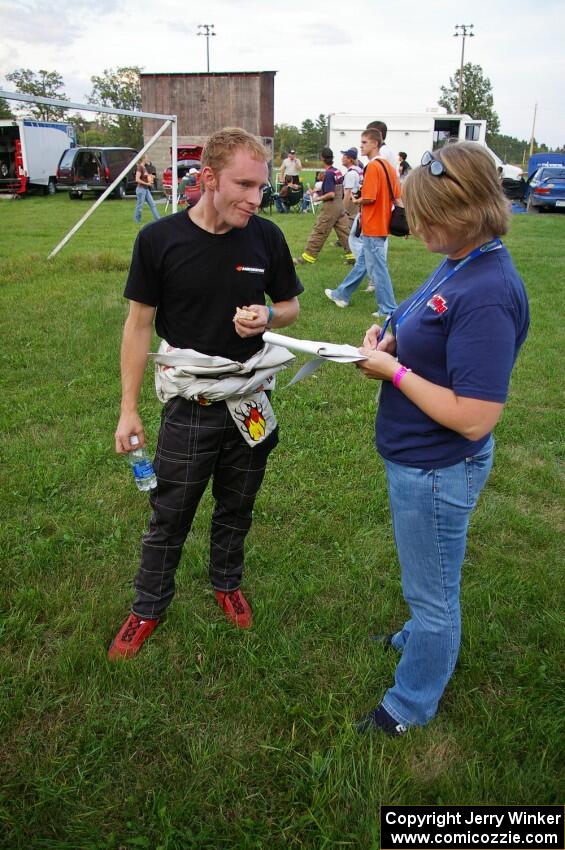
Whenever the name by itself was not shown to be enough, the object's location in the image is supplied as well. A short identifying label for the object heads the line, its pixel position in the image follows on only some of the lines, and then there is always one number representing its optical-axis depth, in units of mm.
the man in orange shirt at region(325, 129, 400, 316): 7520
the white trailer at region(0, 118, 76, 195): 24438
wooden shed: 36250
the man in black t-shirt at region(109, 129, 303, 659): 2256
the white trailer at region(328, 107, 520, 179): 27859
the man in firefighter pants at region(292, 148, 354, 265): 11039
